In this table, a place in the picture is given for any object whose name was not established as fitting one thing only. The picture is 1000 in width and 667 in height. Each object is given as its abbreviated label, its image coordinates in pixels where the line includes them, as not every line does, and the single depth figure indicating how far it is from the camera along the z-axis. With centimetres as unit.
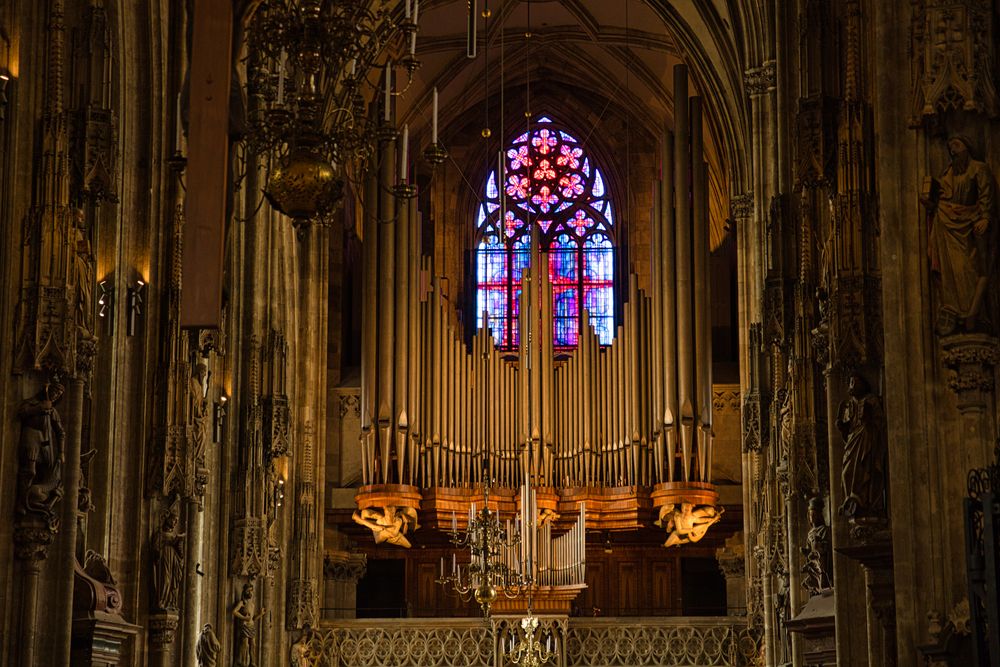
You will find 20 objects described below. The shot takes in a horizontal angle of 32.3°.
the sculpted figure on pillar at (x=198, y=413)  1912
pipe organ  2938
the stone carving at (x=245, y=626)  2250
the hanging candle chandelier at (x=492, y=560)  2356
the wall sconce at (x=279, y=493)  2469
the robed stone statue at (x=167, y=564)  1809
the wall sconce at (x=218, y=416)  2173
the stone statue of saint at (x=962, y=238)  1169
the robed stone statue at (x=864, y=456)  1298
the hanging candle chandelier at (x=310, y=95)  1195
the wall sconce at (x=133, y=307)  1816
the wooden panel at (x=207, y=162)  1316
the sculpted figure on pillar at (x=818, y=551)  1686
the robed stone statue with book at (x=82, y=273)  1491
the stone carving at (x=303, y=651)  2694
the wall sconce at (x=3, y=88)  1435
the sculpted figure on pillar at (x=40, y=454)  1394
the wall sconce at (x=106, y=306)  1752
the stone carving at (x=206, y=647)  2070
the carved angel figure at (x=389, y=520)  2925
